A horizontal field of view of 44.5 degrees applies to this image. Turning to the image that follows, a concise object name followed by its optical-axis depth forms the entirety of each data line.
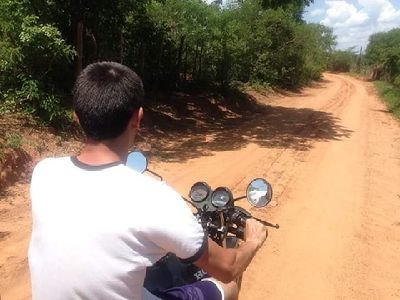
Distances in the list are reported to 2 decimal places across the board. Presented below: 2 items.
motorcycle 2.36
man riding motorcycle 1.63
